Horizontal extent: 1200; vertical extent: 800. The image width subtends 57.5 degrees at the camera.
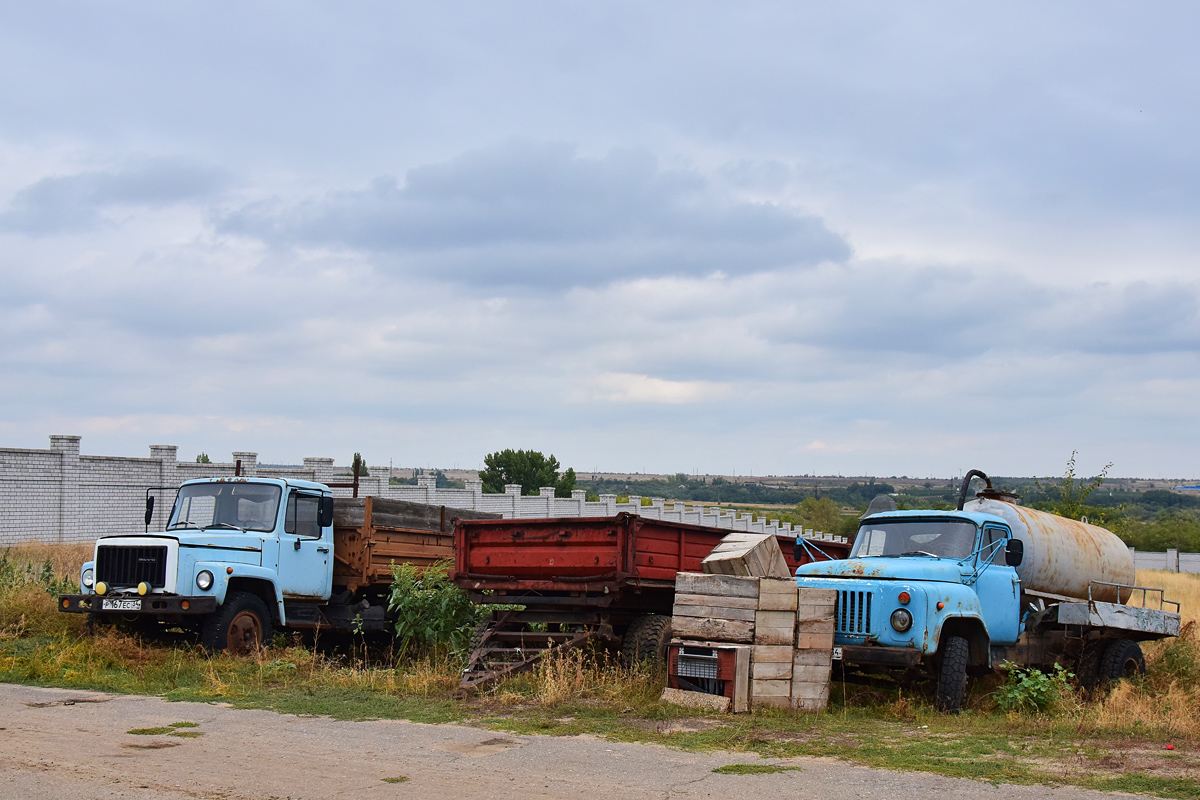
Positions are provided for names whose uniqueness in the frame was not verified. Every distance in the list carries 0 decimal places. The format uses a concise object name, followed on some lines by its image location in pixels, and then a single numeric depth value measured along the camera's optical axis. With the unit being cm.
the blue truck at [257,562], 1363
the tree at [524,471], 7288
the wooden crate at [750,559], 1145
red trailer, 1238
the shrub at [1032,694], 1109
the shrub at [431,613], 1466
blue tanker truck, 1090
